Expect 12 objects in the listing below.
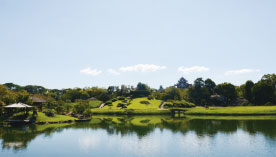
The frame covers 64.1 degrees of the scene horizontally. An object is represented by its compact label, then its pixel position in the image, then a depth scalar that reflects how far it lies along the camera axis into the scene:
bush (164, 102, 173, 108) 98.97
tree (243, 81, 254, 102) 108.69
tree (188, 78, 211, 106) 110.38
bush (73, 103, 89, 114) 72.44
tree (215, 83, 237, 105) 111.97
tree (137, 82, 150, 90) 134.62
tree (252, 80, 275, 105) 100.59
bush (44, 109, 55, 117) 61.73
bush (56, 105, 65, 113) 69.12
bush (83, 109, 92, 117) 72.50
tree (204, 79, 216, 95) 119.88
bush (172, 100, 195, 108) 95.94
